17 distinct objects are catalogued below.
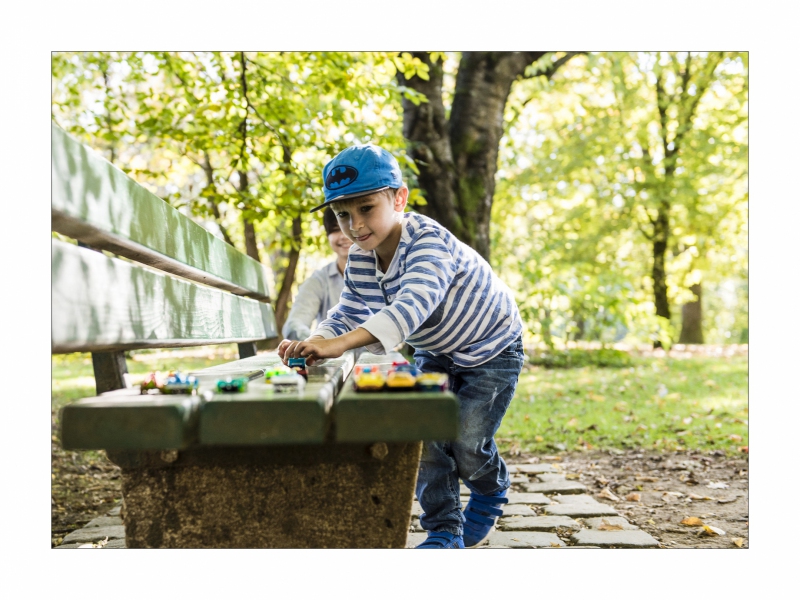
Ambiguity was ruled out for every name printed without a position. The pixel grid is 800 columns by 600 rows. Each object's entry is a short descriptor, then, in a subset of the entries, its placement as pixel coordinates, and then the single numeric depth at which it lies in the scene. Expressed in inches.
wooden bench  57.4
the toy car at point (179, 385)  64.5
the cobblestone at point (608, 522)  128.9
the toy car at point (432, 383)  61.2
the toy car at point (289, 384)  61.8
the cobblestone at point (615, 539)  117.0
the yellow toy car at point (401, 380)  61.1
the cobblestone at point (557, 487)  157.8
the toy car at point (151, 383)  66.7
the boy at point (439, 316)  90.8
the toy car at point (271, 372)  67.4
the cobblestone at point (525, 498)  147.8
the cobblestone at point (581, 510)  136.8
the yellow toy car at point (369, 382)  61.4
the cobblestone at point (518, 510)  138.2
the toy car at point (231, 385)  63.4
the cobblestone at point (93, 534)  120.5
